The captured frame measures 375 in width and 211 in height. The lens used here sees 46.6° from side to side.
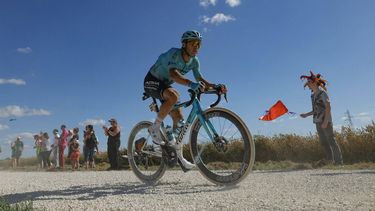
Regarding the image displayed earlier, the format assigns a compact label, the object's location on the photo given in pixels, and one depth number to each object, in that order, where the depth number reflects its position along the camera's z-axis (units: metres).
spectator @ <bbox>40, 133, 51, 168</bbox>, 18.25
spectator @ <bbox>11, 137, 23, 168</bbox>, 21.33
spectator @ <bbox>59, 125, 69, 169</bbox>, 17.34
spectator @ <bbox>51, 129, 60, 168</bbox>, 17.73
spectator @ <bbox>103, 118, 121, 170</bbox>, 14.41
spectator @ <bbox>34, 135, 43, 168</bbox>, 18.81
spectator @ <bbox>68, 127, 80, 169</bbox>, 16.62
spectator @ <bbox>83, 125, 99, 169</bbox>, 16.19
